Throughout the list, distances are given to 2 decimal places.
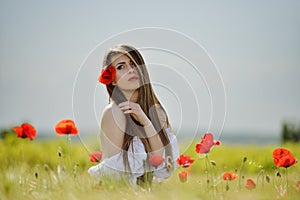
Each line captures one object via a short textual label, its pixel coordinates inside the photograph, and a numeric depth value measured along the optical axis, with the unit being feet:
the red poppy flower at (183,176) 14.33
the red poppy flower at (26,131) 15.37
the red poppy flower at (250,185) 14.48
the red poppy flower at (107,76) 15.21
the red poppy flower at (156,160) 14.63
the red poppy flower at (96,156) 15.22
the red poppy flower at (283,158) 14.52
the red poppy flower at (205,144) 14.47
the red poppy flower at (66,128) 14.87
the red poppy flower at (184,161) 14.70
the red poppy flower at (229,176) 14.66
